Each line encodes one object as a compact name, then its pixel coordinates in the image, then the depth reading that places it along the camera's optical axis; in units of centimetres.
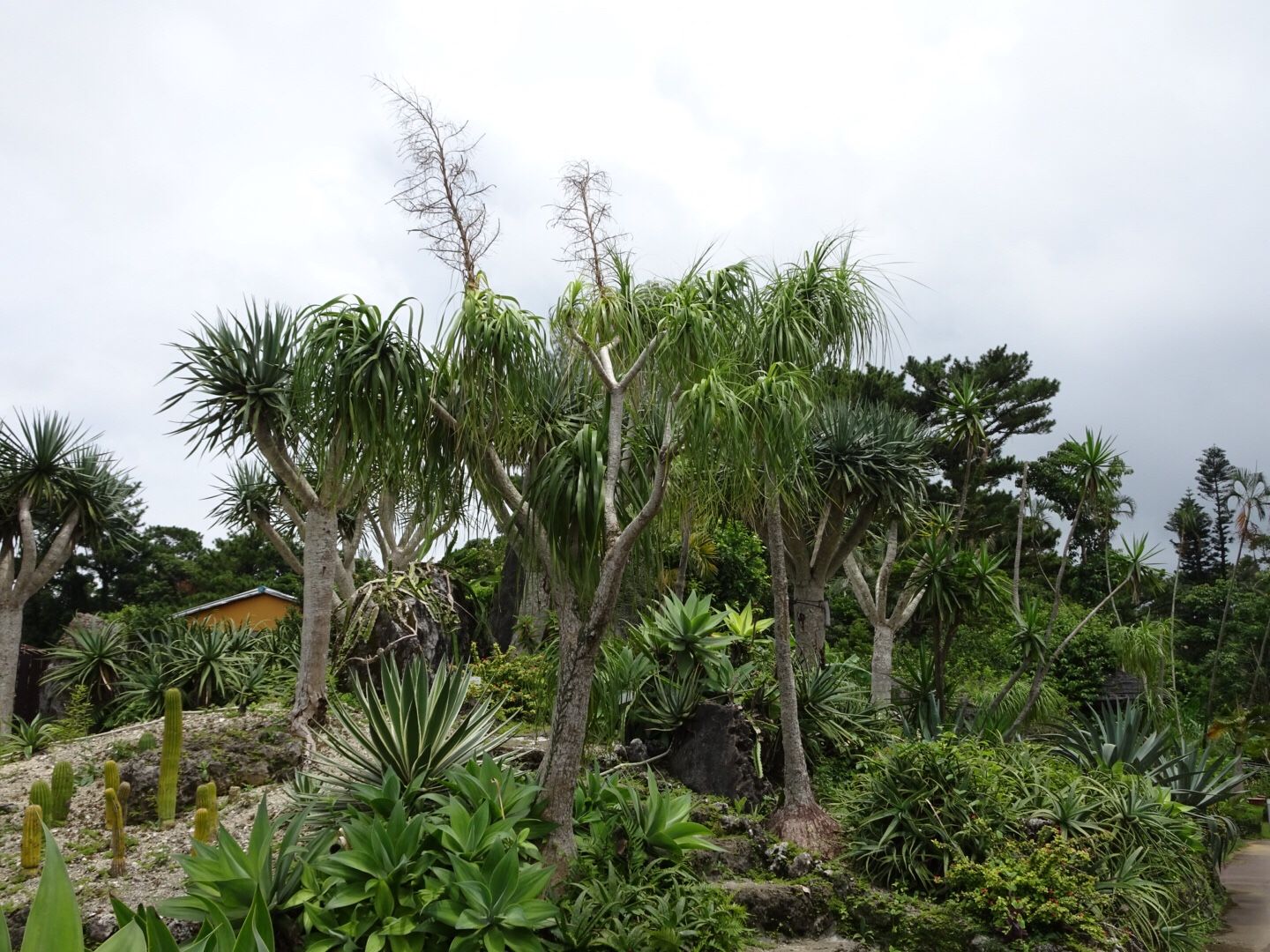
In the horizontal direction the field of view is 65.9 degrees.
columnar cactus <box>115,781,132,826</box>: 873
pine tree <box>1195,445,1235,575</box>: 3659
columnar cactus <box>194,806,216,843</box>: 718
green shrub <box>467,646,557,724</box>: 1165
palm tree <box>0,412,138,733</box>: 1514
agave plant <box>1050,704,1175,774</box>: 1016
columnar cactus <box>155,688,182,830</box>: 866
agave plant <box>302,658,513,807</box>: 719
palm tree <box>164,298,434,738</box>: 736
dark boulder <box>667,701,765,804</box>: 893
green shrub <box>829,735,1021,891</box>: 769
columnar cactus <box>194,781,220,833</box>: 738
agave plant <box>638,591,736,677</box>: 963
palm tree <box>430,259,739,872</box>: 708
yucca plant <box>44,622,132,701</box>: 1452
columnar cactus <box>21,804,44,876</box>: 779
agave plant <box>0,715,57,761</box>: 1238
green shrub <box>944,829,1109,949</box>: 691
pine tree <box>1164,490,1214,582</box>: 3588
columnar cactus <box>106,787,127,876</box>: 753
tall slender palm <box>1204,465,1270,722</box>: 1905
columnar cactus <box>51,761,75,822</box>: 886
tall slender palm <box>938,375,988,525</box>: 1325
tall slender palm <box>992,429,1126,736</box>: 1261
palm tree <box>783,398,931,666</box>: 1348
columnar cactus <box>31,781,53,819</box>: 858
